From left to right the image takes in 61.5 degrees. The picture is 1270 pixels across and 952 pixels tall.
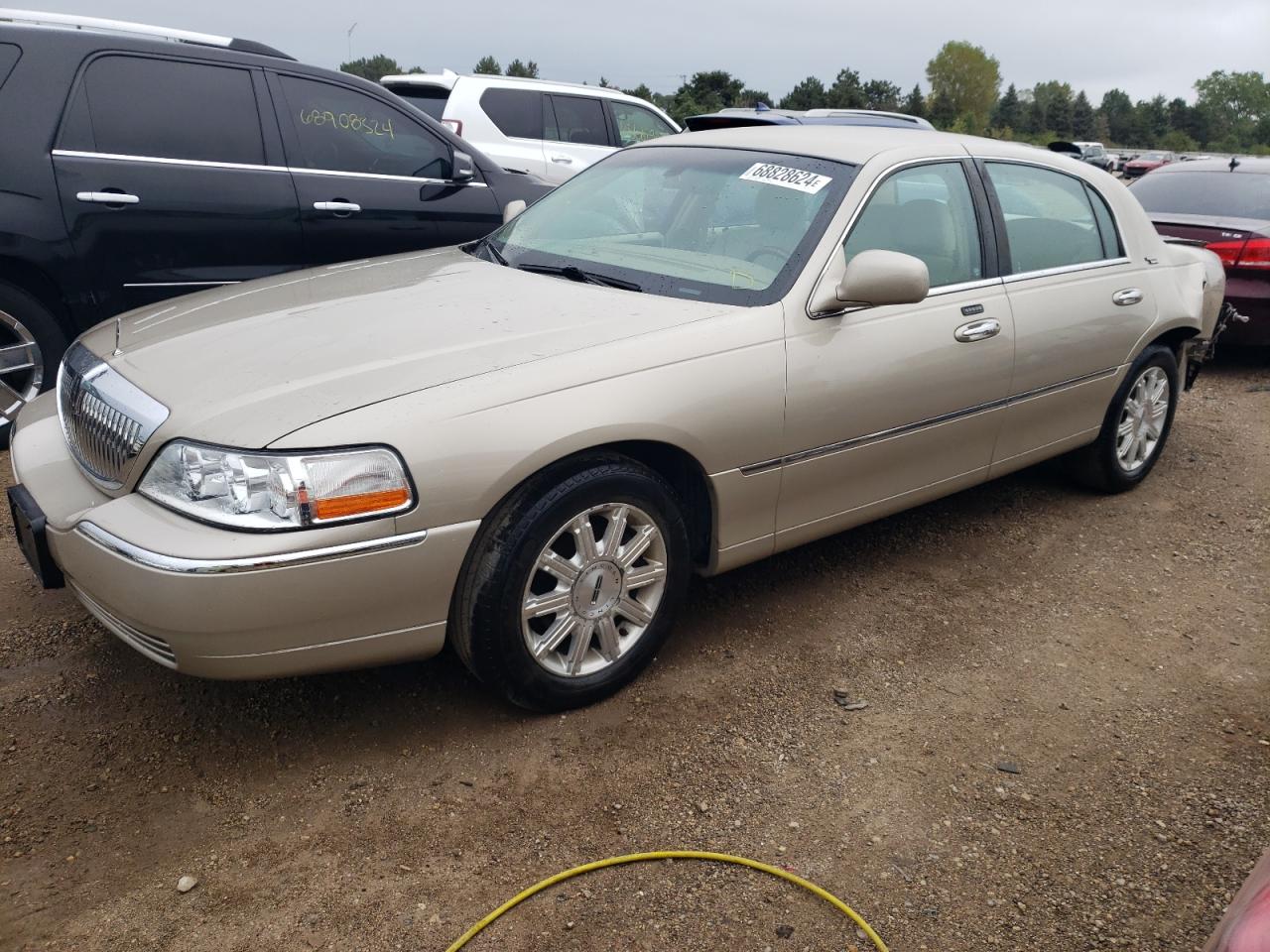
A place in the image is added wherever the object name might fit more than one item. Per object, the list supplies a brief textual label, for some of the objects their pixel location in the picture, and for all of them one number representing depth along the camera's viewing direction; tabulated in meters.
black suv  4.56
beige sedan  2.47
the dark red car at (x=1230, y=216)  7.07
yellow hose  2.26
